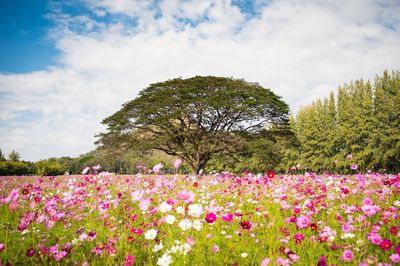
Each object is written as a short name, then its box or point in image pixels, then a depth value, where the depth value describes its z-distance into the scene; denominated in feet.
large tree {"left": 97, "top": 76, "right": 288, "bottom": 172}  66.23
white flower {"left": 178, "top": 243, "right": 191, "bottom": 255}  7.12
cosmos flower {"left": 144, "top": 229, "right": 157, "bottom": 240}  7.38
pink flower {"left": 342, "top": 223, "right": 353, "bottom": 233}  9.05
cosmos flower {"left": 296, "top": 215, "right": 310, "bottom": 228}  8.94
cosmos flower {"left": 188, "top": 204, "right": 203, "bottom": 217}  7.92
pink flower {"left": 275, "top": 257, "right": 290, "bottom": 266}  7.06
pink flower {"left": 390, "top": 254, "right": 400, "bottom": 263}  6.21
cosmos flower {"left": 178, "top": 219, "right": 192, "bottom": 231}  7.76
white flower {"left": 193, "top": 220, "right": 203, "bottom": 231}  8.09
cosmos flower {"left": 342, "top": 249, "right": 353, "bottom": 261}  7.11
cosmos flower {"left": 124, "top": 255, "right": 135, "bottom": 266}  6.94
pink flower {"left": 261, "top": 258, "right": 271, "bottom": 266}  7.06
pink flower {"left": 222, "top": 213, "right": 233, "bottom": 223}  9.05
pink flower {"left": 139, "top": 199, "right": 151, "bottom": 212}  9.11
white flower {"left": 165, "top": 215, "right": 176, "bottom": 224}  7.98
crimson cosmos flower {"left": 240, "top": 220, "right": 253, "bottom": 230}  7.78
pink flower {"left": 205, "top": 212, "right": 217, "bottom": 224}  7.14
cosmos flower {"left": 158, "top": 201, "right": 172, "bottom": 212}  7.86
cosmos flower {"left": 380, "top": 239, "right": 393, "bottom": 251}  6.88
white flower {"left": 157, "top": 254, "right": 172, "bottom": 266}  6.52
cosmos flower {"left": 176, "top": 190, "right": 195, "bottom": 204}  8.79
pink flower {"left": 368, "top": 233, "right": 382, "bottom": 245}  7.45
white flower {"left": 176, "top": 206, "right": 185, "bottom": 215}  8.40
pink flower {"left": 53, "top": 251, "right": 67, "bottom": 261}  7.47
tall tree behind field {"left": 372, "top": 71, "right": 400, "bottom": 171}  87.40
